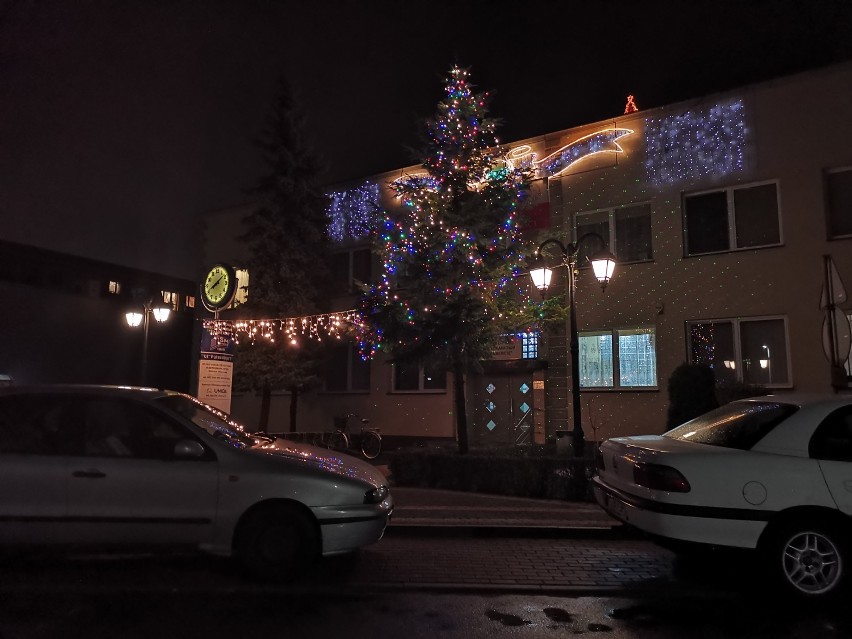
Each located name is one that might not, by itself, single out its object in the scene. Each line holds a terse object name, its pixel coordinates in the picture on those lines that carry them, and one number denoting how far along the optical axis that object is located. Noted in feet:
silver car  18.24
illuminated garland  54.70
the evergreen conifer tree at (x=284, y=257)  59.26
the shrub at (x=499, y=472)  31.76
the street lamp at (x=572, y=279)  32.37
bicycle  51.85
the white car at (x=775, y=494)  16.61
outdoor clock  42.93
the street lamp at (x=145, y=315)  49.26
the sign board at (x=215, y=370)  36.79
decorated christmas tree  37.37
